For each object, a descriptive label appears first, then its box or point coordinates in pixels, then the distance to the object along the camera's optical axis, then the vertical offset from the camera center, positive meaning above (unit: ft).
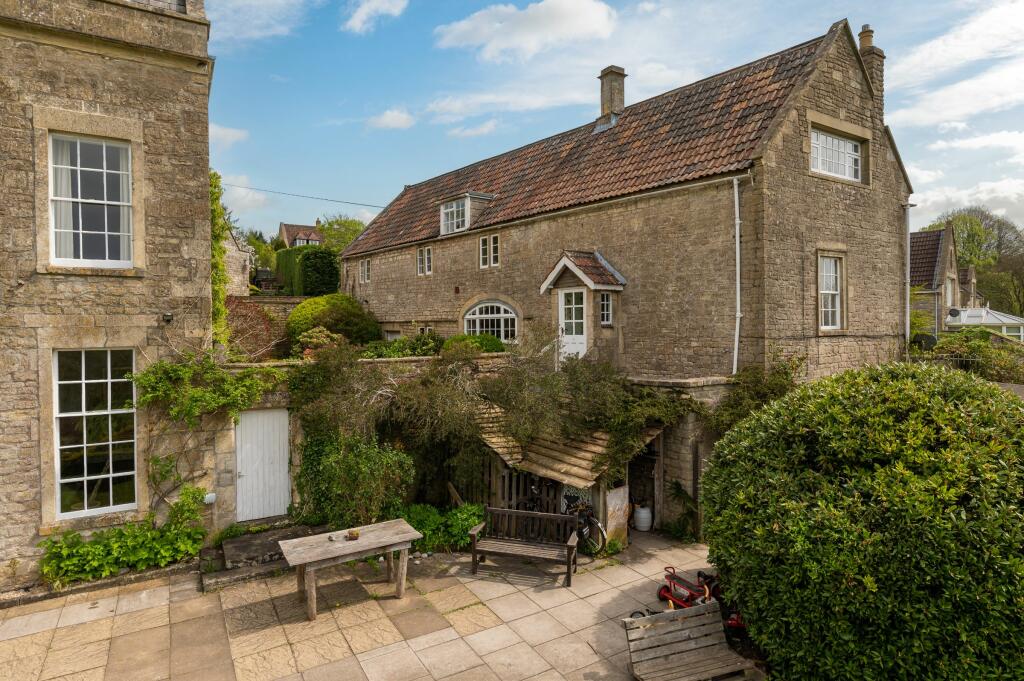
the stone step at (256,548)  29.63 -11.25
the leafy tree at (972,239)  162.71 +28.80
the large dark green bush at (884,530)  15.55 -5.92
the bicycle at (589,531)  31.83 -10.95
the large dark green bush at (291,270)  117.81 +16.54
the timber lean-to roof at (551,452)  31.91 -6.87
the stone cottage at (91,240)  27.53 +5.55
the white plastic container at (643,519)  36.76 -11.79
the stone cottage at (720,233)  42.09 +9.21
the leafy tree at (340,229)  201.67 +41.24
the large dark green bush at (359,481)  29.17 -7.39
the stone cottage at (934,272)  92.27 +11.17
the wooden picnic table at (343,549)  24.30 -9.32
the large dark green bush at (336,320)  80.28 +3.38
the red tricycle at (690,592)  24.14 -11.28
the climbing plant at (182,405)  29.78 -3.32
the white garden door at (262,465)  34.30 -7.54
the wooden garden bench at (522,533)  29.30 -10.61
